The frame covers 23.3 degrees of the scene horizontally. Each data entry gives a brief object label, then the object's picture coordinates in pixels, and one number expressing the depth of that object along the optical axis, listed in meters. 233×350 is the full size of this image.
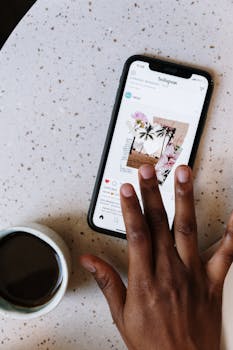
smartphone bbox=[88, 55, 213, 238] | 0.75
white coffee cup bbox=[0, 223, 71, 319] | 0.71
